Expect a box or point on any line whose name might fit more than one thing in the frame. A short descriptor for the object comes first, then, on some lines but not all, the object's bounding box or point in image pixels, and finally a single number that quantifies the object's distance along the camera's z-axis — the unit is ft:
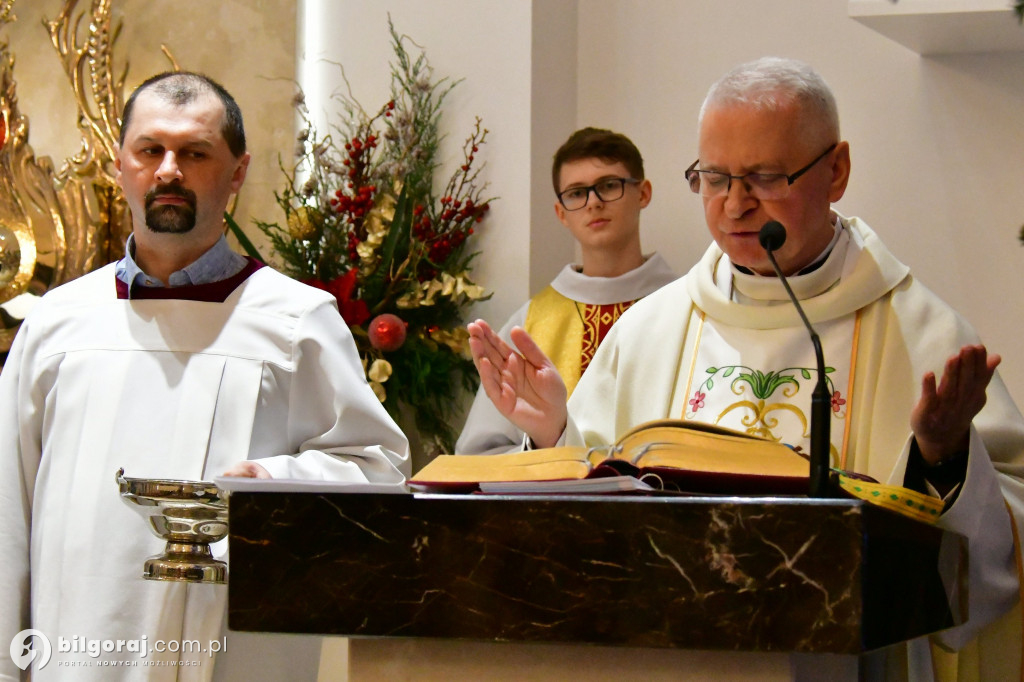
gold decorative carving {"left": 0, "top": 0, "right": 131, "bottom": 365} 14.62
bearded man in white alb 8.96
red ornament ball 13.62
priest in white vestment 7.17
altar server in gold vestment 13.44
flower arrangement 14.08
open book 5.23
